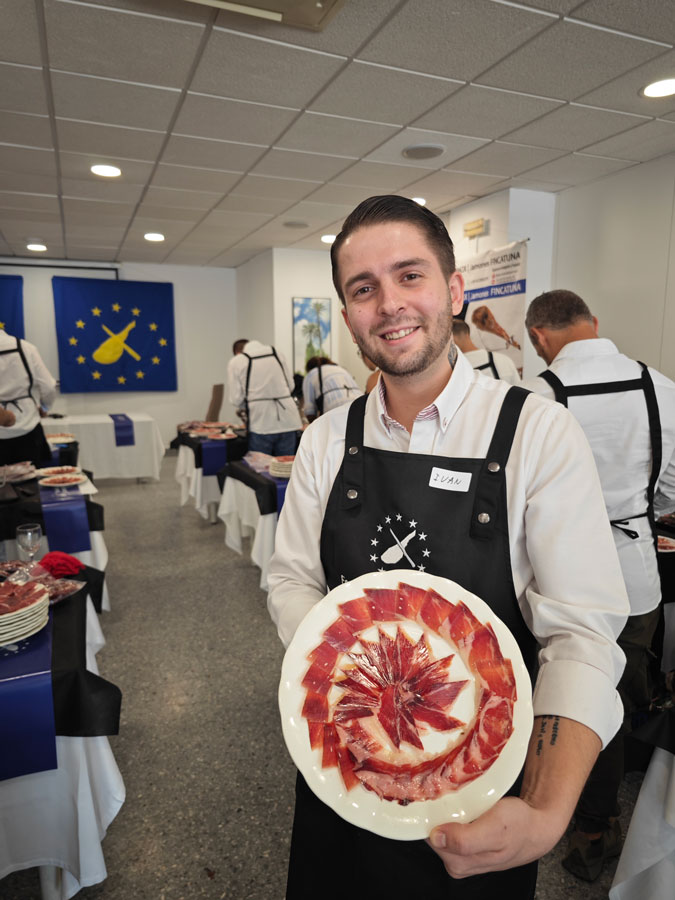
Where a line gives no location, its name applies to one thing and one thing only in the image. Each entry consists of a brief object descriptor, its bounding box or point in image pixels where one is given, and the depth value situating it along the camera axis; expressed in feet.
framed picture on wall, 24.00
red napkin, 6.21
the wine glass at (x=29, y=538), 6.13
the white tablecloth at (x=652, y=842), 4.33
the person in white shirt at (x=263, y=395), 16.34
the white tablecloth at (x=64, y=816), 4.55
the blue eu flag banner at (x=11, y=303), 25.38
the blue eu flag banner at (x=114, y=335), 26.58
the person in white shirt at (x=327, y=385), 15.47
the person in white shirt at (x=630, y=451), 5.68
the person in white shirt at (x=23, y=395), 12.75
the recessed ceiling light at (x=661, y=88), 8.93
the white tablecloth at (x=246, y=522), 11.27
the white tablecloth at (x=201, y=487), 16.29
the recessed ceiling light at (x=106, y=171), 13.05
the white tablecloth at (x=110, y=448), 21.62
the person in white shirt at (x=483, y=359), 10.87
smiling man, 2.35
